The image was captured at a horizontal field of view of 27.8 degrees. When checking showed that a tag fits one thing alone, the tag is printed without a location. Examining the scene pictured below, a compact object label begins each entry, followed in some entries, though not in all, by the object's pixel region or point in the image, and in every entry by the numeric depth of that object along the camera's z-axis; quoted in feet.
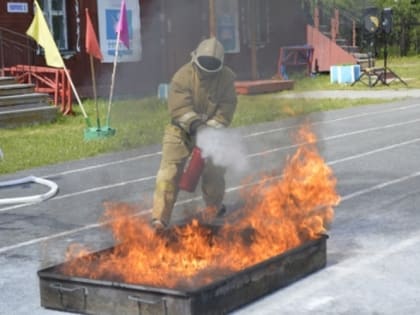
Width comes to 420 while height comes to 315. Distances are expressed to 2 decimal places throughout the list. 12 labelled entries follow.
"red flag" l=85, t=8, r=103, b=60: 53.72
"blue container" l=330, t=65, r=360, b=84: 91.15
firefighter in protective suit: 24.25
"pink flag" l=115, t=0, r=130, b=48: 49.89
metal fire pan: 16.97
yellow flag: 54.29
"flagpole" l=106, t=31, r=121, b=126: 48.62
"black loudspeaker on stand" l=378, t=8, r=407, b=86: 63.16
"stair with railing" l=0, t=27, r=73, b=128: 60.85
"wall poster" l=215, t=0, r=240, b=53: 75.72
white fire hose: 32.58
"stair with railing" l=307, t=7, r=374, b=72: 104.22
